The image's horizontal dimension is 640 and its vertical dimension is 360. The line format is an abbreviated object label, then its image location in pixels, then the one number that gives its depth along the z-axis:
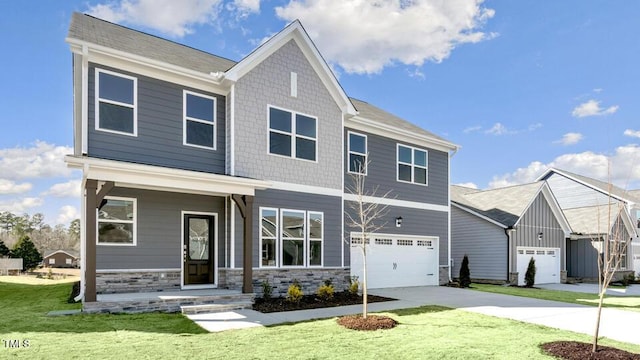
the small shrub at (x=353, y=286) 12.62
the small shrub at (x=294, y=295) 11.12
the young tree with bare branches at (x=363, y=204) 14.54
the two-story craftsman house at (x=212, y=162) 10.04
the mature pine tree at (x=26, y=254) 33.03
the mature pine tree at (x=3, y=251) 33.21
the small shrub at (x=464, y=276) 16.91
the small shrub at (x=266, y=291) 11.37
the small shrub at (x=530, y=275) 19.39
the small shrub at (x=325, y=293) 11.95
